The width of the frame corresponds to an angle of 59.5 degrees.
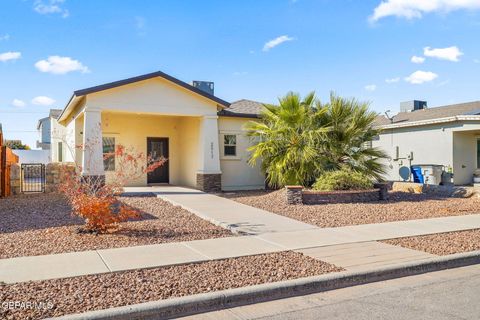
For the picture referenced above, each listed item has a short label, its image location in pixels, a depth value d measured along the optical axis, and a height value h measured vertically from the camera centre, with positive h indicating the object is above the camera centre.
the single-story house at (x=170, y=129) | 15.71 +1.22
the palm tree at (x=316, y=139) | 14.69 +0.54
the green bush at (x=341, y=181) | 13.92 -0.91
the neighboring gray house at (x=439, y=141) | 20.08 +0.62
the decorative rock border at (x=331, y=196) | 13.22 -1.36
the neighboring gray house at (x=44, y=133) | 46.06 +2.80
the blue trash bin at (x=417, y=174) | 19.89 -0.99
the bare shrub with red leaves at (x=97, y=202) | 8.30 -0.90
